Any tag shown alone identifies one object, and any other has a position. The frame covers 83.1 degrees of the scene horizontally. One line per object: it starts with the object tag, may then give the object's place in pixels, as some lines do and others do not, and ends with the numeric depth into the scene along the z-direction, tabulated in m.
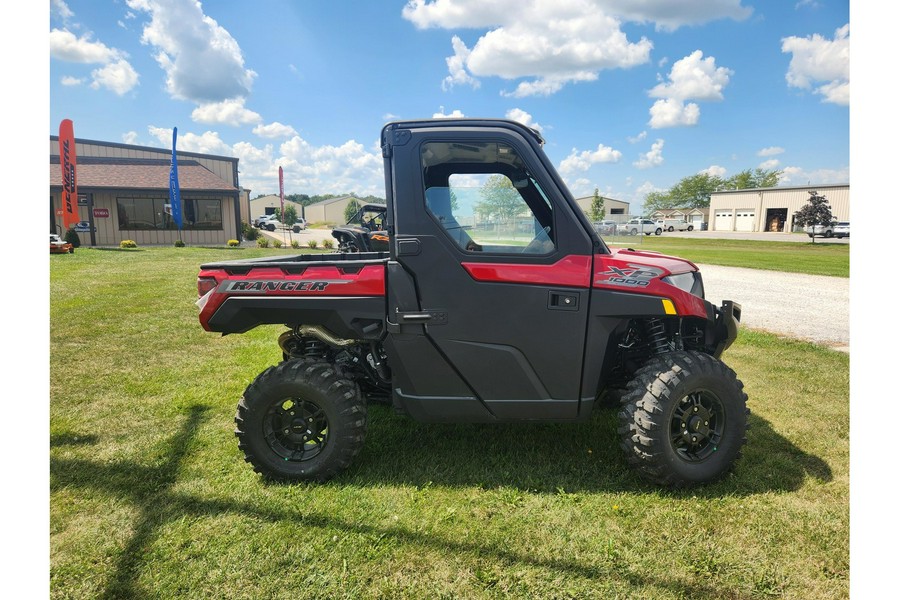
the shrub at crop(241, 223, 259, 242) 32.25
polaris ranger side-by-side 3.04
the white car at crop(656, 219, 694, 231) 63.26
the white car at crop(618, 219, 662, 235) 46.13
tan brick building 26.52
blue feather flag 25.06
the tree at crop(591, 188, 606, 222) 67.06
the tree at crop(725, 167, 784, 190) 84.31
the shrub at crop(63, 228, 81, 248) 23.00
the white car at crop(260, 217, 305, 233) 46.36
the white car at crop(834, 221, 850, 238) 36.94
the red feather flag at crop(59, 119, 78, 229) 23.05
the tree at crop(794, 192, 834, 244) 34.91
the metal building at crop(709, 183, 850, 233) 50.84
